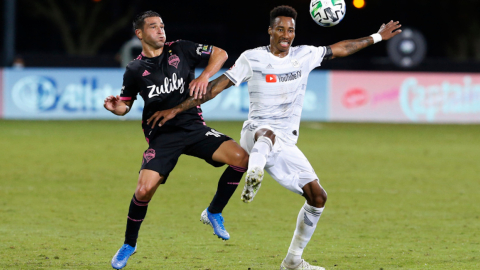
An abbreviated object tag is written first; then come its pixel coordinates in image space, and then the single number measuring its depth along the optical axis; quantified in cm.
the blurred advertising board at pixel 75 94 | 4119
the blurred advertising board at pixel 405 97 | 4178
